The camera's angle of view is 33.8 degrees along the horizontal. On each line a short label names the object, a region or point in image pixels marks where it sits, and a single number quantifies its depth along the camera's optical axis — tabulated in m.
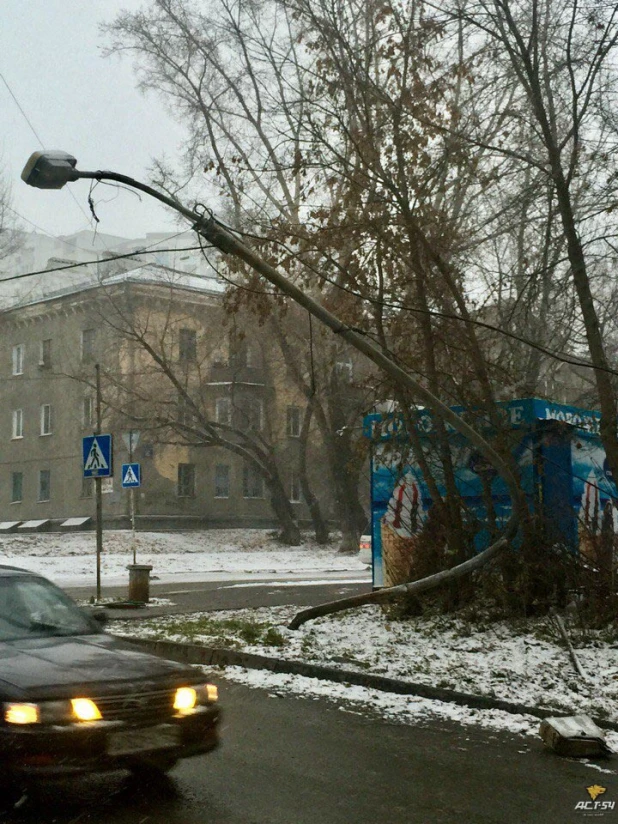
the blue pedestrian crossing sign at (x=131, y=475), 24.77
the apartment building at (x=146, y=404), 42.06
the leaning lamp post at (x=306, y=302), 10.61
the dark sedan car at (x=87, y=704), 5.13
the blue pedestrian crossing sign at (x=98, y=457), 17.55
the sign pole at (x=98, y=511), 18.62
